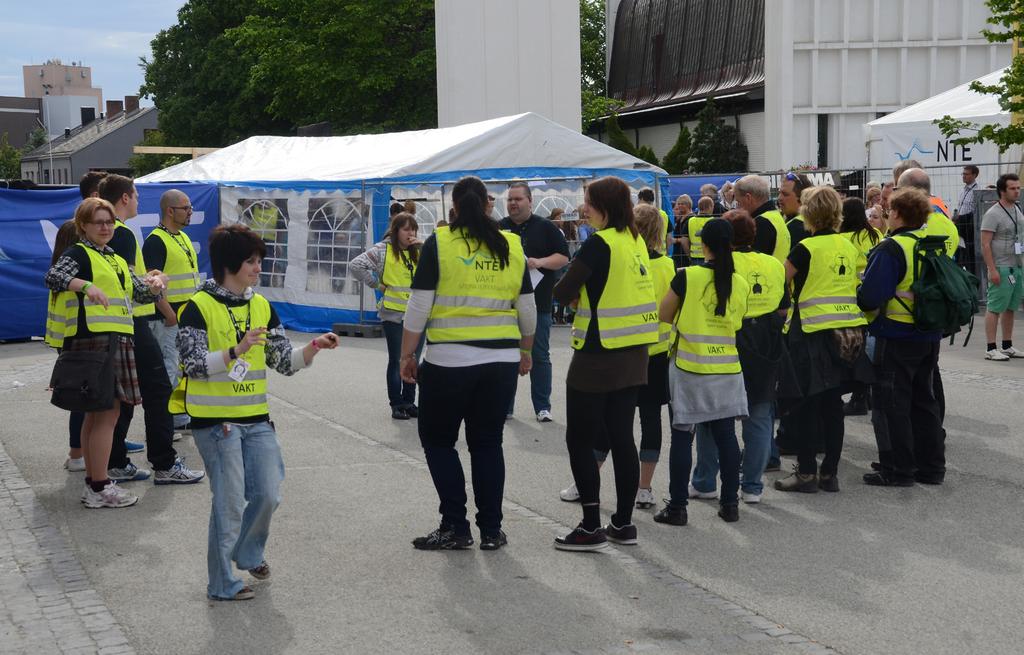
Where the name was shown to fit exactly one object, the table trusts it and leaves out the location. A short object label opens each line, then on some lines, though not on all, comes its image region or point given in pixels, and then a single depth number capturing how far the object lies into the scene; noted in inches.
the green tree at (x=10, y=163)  4173.2
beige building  6092.5
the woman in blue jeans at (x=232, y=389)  213.8
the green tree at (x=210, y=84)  1798.7
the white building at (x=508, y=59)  1272.1
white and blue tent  714.8
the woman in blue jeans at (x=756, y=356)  274.7
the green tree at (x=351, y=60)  1628.9
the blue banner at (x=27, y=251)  684.1
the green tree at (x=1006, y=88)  641.6
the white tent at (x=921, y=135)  864.3
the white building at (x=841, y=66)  1646.2
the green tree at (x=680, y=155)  1835.6
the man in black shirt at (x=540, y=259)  377.7
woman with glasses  283.7
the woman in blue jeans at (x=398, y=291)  411.8
